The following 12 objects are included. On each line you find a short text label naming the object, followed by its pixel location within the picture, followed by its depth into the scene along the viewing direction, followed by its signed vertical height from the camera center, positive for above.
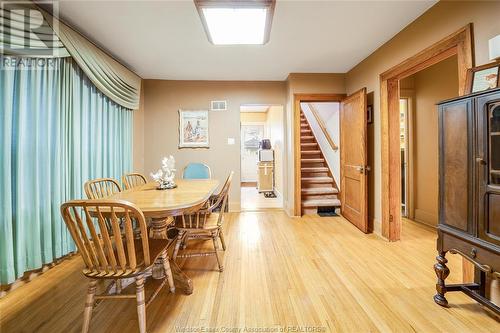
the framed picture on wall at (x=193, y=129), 4.12 +0.70
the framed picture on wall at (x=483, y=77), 1.45 +0.59
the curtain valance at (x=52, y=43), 1.65 +1.12
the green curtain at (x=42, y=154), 1.74 +0.13
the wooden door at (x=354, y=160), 3.05 +0.07
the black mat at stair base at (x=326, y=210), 4.03 -0.82
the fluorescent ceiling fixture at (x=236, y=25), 1.88 +1.30
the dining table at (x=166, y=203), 1.47 -0.25
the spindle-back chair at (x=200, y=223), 2.06 -0.54
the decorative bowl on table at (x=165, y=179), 2.24 -0.12
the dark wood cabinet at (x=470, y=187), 1.29 -0.14
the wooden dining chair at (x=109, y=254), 1.21 -0.50
